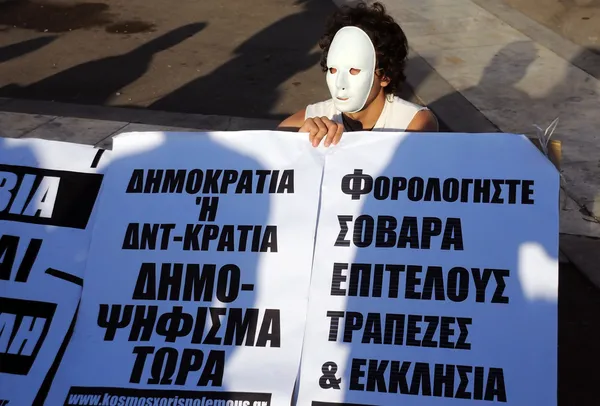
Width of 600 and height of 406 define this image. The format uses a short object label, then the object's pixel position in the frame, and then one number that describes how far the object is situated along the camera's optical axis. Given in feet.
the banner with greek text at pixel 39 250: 8.86
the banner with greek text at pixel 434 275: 8.07
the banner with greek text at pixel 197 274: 8.46
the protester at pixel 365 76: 10.15
